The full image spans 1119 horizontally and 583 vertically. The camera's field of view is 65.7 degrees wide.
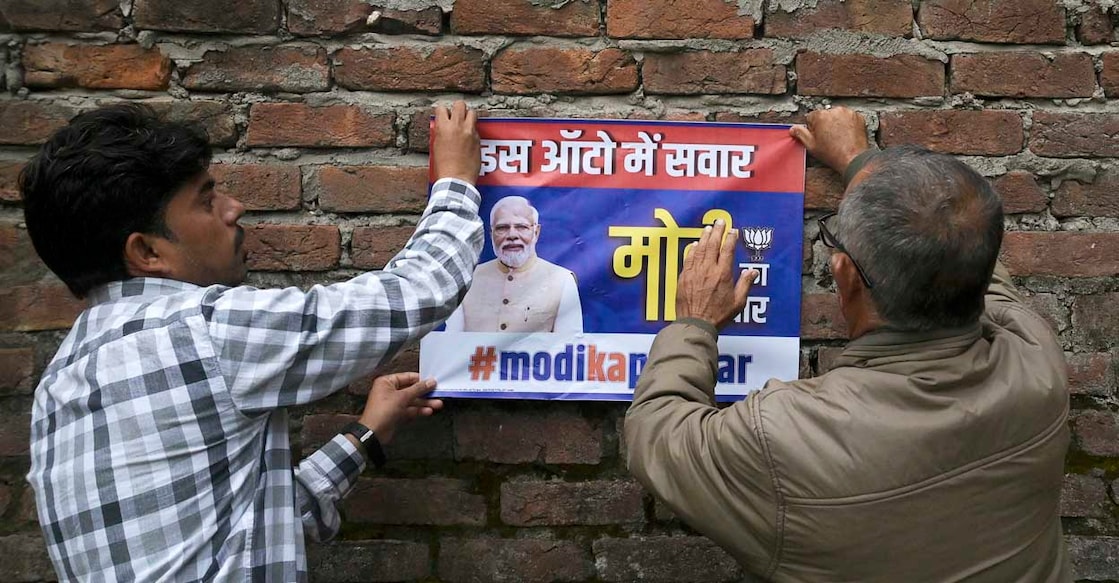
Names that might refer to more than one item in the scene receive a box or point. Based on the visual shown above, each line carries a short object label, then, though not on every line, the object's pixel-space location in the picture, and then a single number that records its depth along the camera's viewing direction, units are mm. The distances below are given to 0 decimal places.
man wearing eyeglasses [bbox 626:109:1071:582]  1188
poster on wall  1694
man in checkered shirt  1250
